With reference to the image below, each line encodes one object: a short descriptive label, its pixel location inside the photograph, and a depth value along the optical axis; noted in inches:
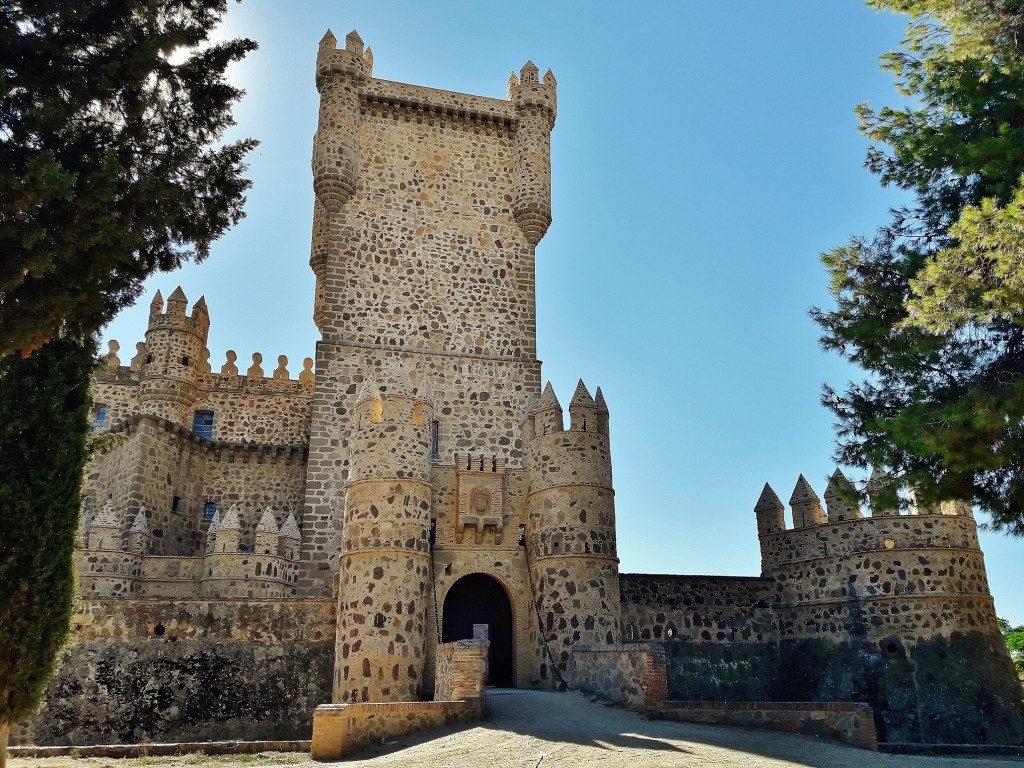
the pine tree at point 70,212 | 336.5
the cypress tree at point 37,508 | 382.0
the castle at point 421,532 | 594.9
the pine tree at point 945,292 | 386.6
